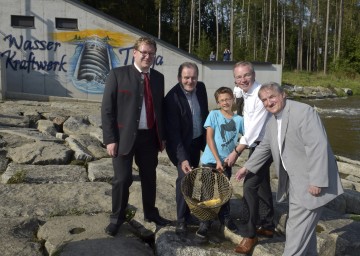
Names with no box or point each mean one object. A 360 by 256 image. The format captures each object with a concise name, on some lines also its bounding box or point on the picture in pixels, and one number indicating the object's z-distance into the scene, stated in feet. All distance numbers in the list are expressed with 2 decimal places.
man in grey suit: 10.48
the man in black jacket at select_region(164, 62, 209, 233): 13.08
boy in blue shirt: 13.28
